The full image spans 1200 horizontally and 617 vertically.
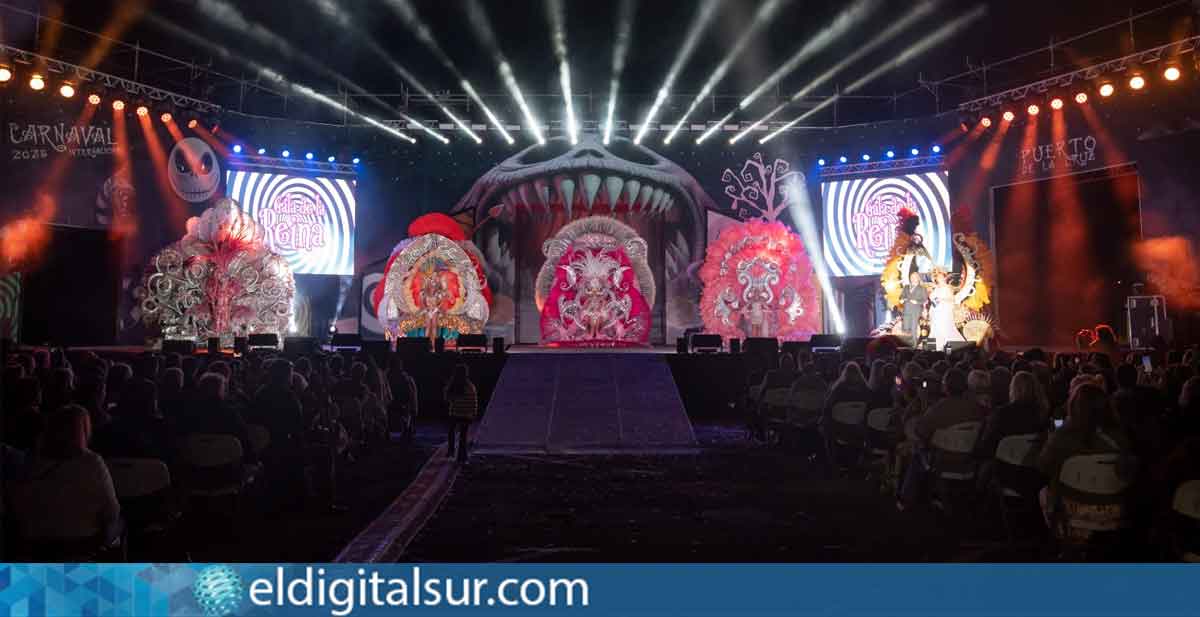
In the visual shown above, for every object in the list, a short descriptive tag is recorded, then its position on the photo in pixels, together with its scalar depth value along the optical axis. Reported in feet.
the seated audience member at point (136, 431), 15.52
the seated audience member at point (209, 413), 16.97
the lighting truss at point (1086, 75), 44.06
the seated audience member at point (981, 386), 19.29
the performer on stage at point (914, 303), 53.98
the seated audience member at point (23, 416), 16.87
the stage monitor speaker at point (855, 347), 47.41
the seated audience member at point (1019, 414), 16.43
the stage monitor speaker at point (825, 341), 50.96
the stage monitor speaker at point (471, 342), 49.60
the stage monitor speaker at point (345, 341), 51.85
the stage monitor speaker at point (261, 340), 51.65
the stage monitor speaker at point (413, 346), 44.24
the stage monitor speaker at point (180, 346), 46.47
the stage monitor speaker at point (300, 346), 47.12
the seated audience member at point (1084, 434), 13.33
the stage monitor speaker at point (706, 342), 50.03
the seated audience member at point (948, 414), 18.26
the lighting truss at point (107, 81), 44.14
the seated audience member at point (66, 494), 11.41
